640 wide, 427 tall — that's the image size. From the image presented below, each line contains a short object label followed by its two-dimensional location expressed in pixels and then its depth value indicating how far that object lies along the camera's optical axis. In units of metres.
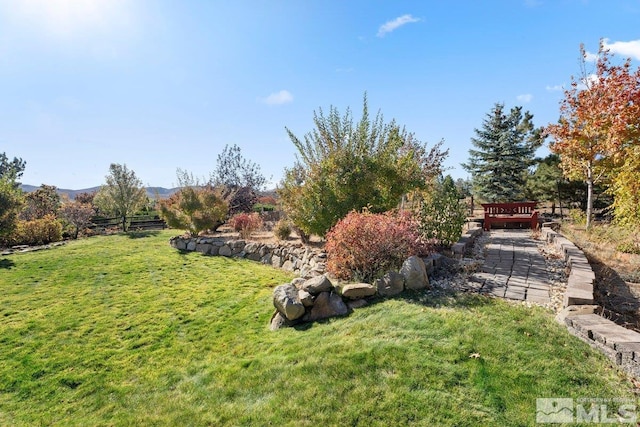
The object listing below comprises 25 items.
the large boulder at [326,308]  4.72
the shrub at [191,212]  12.86
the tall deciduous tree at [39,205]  16.88
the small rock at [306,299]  4.83
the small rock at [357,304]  4.71
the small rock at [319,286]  4.94
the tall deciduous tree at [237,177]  24.24
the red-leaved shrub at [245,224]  12.62
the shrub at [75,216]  16.25
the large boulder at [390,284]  4.85
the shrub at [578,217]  12.45
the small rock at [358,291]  4.81
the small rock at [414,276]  4.95
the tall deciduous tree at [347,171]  7.95
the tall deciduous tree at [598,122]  10.36
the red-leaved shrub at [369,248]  5.43
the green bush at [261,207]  22.80
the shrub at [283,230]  11.05
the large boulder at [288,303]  4.73
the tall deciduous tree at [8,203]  11.54
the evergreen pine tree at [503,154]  19.34
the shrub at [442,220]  7.05
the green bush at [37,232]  13.63
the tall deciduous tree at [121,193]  17.73
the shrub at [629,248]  7.53
